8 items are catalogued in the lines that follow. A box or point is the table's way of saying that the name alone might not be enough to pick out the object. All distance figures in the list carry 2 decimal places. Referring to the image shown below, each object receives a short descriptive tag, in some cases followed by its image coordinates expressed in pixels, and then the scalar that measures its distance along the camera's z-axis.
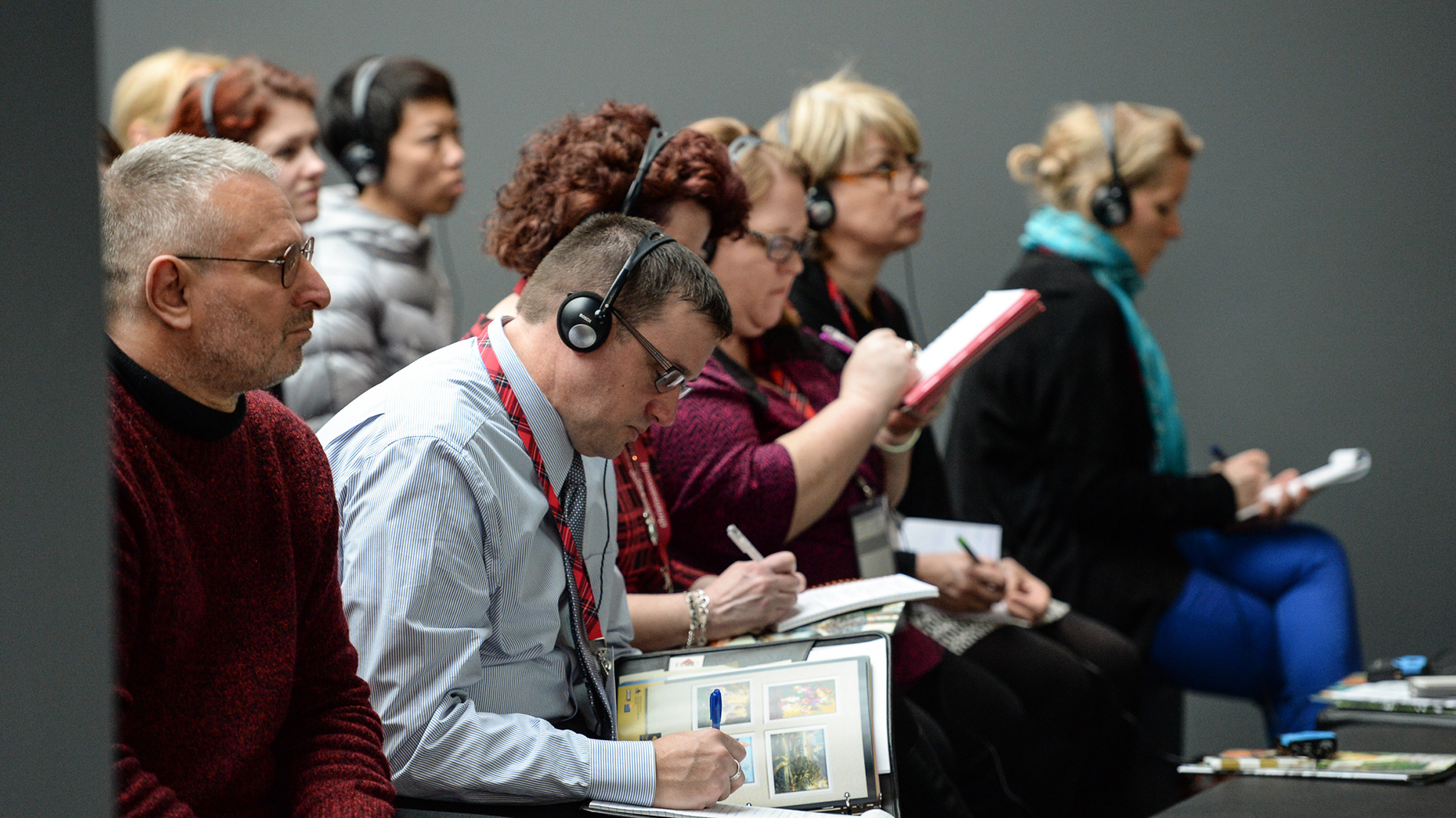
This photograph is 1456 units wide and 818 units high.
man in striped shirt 6.10
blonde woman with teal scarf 7.92
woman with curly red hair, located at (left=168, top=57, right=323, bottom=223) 7.53
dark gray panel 4.58
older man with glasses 5.87
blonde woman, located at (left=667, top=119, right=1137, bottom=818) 6.82
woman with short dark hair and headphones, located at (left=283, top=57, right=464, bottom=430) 7.64
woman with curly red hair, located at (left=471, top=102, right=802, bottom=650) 6.54
